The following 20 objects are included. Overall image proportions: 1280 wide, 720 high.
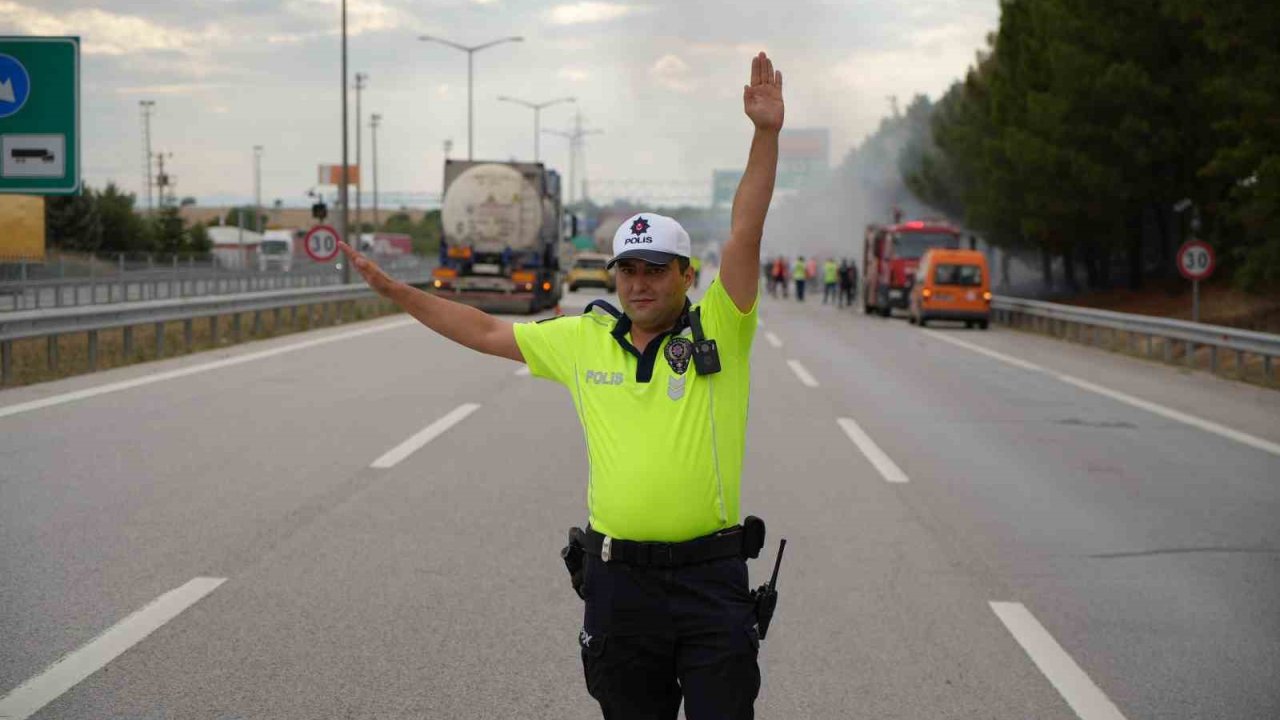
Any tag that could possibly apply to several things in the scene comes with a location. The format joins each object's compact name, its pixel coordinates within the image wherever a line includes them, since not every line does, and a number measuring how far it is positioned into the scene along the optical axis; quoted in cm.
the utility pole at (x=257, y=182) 12462
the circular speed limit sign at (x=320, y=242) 3047
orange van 3897
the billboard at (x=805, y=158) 14375
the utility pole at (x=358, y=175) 7141
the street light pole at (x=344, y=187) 3944
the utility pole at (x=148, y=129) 11225
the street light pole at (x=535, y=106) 8538
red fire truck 4622
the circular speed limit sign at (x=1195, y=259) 2966
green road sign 1177
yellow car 6494
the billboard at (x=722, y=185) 15962
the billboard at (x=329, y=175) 11356
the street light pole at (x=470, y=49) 6241
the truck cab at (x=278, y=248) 8462
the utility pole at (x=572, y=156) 11464
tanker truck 3969
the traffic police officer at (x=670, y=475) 390
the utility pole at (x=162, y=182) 10194
